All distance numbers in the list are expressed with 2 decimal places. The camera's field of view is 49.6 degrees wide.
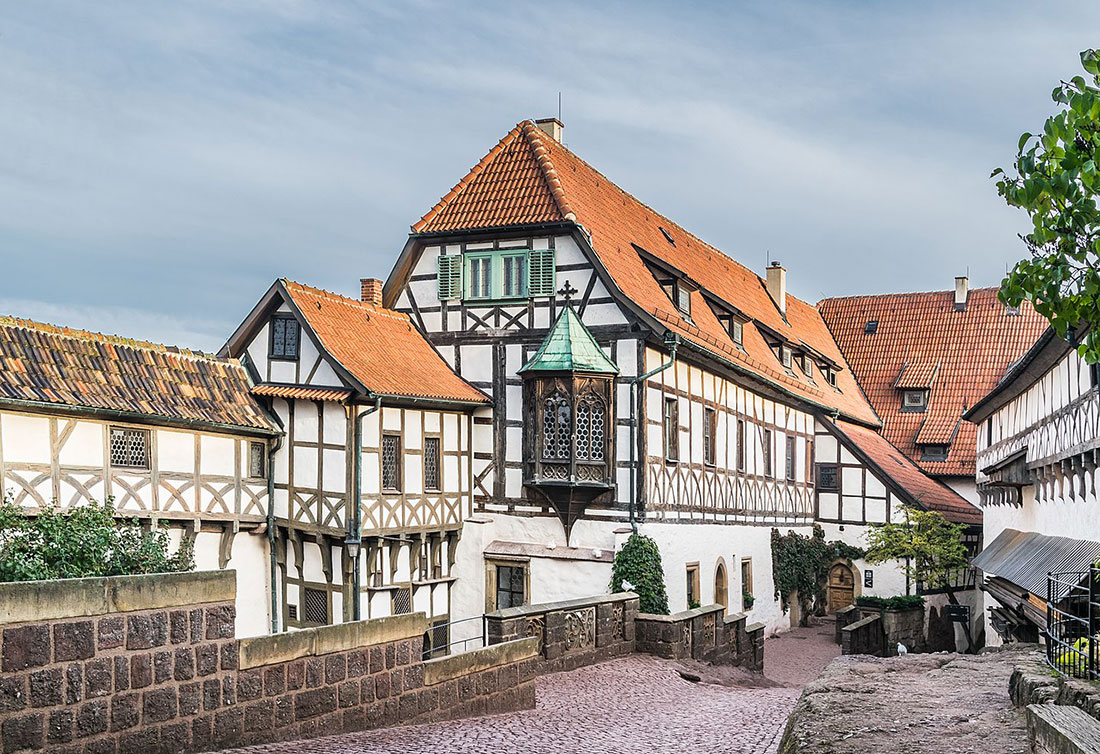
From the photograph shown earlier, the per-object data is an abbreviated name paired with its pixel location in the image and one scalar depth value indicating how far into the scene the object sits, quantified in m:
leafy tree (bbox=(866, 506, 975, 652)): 31.34
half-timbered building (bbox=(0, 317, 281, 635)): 17.31
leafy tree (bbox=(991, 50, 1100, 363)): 5.77
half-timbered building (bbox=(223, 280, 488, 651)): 21.00
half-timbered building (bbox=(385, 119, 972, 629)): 22.72
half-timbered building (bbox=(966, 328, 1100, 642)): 17.77
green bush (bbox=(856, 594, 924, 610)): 29.45
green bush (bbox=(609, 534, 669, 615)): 22.14
